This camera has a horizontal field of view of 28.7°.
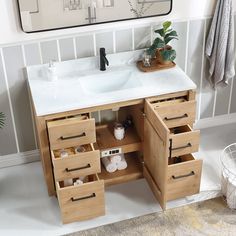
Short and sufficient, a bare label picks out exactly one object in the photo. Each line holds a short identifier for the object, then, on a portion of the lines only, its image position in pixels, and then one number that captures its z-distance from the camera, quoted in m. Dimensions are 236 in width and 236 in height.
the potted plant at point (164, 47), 2.88
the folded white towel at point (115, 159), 3.00
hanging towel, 2.95
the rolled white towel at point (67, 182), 2.78
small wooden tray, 2.92
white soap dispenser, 2.81
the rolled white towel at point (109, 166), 3.01
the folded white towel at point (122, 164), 3.04
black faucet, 2.87
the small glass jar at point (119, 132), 2.97
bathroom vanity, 2.59
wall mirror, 2.67
